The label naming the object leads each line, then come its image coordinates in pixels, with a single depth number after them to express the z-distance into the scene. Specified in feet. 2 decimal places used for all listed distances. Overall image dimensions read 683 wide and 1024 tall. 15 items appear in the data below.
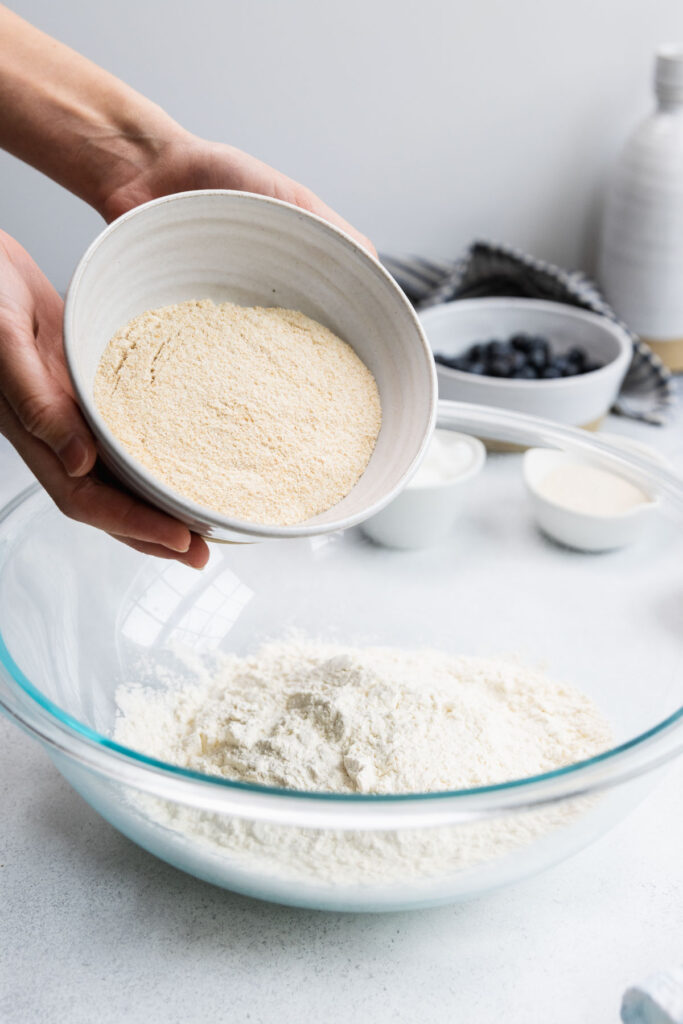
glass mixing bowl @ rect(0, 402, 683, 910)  1.96
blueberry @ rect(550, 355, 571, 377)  4.52
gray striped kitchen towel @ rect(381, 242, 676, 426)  4.88
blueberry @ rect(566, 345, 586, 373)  4.62
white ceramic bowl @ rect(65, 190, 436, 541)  2.21
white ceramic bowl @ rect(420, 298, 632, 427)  4.24
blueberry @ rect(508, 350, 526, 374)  4.54
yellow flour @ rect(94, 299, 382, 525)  2.17
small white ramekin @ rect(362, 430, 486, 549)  3.31
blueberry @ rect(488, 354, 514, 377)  4.54
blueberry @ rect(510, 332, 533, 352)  4.71
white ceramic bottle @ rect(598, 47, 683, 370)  4.75
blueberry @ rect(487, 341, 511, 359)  4.64
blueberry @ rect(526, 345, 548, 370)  4.57
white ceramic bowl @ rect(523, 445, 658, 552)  3.18
